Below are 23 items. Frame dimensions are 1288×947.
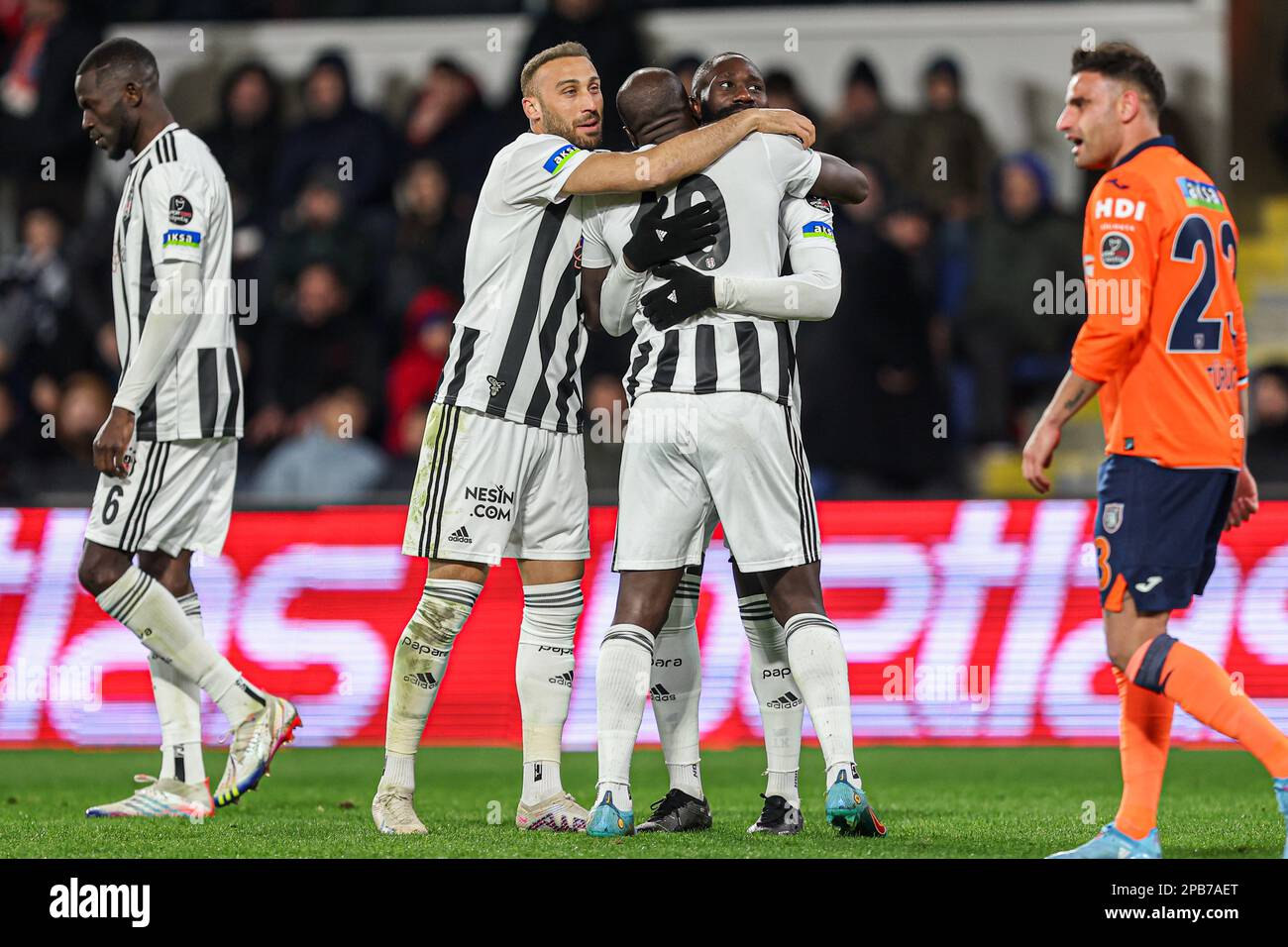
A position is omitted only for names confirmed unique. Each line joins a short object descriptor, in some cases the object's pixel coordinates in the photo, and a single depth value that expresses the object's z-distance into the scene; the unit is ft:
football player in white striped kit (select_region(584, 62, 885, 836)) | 15.92
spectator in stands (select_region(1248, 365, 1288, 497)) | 29.22
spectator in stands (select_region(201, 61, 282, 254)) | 36.29
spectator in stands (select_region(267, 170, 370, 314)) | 33.63
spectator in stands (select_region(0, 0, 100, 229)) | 37.52
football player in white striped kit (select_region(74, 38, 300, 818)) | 18.56
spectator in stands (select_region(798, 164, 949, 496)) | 30.83
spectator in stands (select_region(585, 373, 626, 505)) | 31.12
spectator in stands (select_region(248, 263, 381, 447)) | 33.17
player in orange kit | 14.05
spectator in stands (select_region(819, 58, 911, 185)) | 33.99
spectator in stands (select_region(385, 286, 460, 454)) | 33.09
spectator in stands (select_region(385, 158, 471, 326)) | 33.73
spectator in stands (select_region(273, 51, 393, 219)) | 35.65
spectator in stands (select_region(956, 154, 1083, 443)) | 31.94
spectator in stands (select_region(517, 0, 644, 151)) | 34.88
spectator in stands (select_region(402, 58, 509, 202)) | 35.40
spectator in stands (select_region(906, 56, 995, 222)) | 34.09
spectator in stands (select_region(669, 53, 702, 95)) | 33.60
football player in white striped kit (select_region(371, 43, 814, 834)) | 17.06
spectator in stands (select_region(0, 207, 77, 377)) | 34.99
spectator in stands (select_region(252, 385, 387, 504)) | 31.14
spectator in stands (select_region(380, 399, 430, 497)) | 30.96
